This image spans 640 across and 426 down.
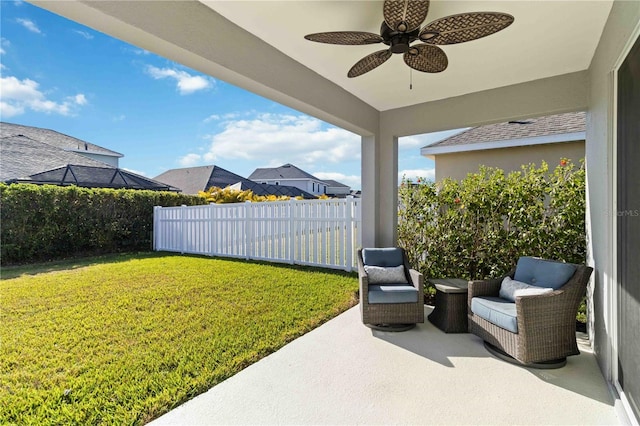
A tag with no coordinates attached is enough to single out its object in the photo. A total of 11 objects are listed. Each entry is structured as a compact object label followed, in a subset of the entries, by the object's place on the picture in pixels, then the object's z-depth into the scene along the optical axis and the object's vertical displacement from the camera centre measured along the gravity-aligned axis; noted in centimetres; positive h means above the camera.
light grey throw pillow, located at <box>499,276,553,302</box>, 294 -76
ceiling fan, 201 +139
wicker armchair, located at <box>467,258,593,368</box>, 273 -102
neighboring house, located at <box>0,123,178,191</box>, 952 +175
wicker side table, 362 -113
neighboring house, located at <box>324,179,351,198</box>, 3441 +337
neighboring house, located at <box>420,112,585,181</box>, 637 +164
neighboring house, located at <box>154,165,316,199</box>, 2153 +276
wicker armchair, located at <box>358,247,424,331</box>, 362 -107
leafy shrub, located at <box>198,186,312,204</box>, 1197 +88
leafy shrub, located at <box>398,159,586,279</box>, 405 -7
